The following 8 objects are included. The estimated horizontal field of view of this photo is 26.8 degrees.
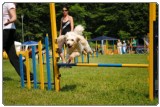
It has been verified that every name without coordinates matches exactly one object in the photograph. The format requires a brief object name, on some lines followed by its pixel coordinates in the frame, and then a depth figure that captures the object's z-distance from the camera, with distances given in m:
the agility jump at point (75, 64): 4.03
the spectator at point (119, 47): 23.30
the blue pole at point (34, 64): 5.03
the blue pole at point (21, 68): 5.18
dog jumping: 5.77
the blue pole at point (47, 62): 4.78
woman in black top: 6.98
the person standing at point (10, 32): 5.01
